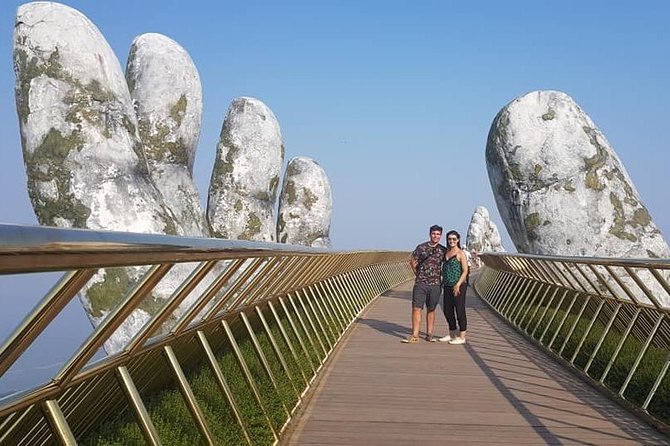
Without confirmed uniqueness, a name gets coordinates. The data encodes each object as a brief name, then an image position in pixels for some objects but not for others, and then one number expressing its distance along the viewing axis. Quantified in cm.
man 1288
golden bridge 304
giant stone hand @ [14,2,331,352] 2112
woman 1289
